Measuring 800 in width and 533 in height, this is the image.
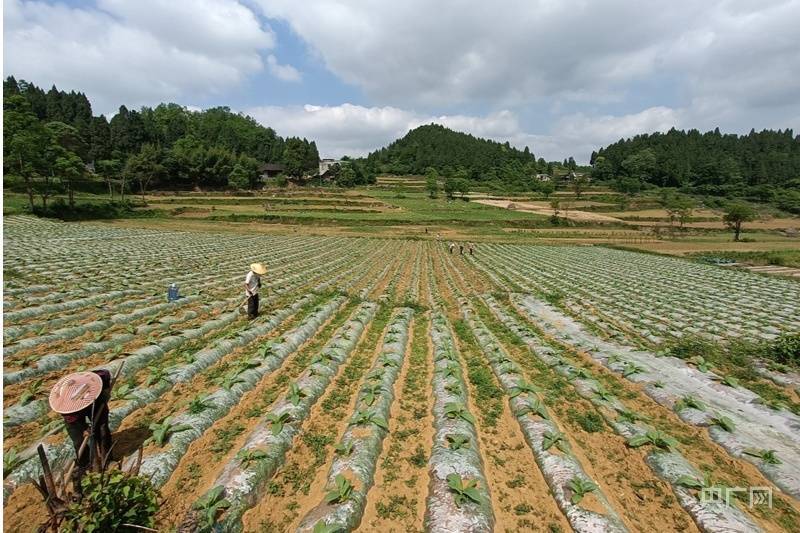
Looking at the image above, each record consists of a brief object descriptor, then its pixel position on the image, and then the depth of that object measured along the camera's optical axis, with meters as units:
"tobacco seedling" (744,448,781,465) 6.38
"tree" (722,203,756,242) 61.16
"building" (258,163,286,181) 116.50
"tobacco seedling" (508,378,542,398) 8.67
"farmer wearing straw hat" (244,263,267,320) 12.57
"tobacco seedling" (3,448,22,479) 5.54
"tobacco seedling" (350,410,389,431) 7.24
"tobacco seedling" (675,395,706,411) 8.05
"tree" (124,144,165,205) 77.62
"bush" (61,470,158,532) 4.16
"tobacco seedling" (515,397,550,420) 7.68
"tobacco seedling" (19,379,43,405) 7.25
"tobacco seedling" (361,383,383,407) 8.06
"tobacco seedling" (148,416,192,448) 6.43
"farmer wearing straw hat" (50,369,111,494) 4.86
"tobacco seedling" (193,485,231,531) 5.04
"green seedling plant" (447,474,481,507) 5.39
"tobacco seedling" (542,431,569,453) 6.66
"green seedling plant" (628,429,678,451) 6.78
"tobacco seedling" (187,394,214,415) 7.32
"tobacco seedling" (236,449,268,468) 6.03
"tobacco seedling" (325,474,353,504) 5.39
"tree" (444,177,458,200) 106.00
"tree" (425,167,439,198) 108.56
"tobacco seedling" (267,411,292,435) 6.84
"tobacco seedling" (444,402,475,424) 7.48
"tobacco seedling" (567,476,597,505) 5.54
